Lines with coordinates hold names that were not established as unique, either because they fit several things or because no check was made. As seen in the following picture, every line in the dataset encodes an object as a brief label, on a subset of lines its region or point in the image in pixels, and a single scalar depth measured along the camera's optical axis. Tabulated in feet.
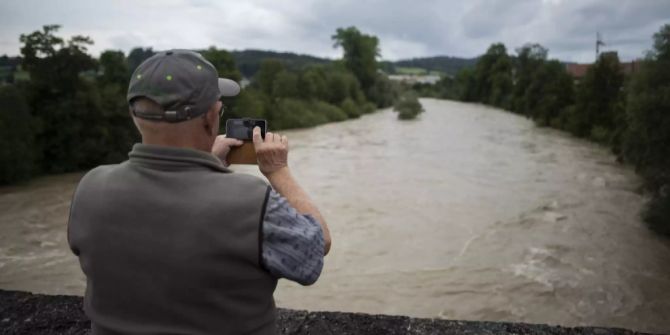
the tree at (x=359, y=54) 179.22
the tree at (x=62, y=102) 58.65
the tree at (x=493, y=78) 187.62
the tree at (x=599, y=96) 87.56
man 3.66
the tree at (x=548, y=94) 112.57
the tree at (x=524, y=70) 156.49
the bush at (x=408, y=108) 134.10
